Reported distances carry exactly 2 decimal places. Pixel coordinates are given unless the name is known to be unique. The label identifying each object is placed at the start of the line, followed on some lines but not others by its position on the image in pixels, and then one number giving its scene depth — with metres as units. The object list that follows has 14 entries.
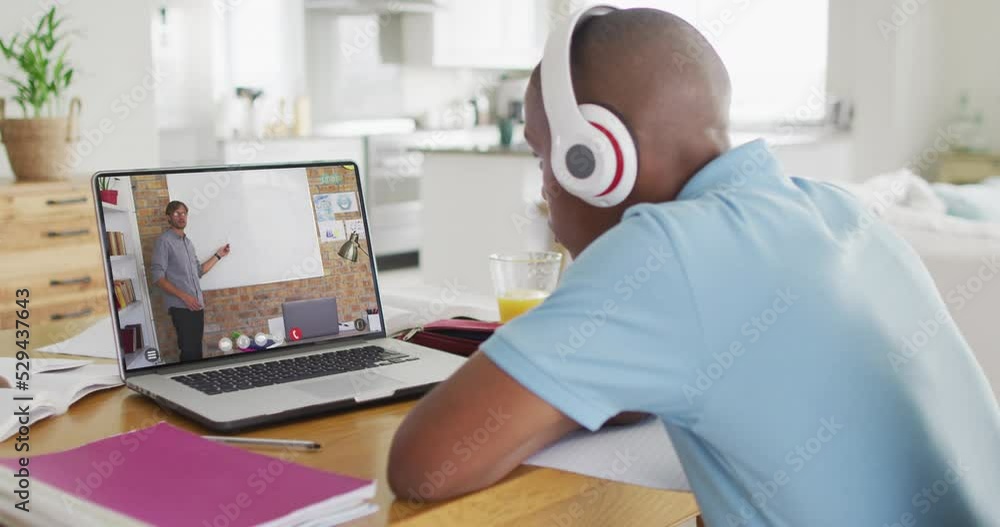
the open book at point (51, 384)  1.02
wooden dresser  3.33
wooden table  0.83
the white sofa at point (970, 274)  2.47
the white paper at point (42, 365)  1.21
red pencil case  1.30
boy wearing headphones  0.78
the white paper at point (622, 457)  0.92
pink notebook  0.73
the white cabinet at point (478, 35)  6.93
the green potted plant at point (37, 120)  3.51
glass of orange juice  1.36
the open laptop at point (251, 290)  1.13
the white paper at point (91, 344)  1.33
